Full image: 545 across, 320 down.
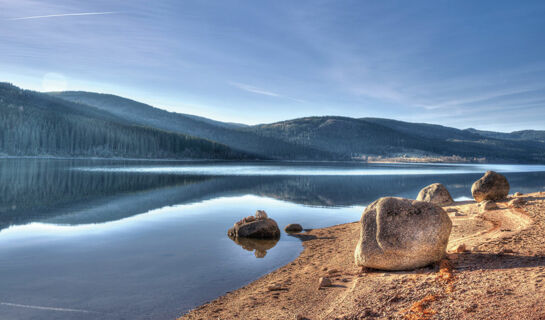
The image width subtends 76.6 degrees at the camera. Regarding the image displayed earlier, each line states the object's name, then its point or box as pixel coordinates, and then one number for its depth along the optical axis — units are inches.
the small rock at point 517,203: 693.3
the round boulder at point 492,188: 864.9
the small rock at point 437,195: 892.6
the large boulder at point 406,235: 341.7
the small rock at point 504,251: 361.7
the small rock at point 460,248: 390.9
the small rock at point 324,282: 346.3
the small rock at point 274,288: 360.5
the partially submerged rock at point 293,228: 697.3
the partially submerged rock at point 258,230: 624.4
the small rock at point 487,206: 700.0
